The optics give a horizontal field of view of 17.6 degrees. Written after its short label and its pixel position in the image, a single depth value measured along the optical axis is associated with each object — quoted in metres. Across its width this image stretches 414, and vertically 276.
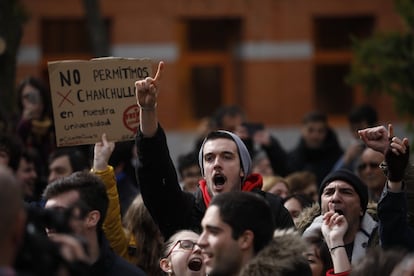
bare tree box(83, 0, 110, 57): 13.92
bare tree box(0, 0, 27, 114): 12.91
